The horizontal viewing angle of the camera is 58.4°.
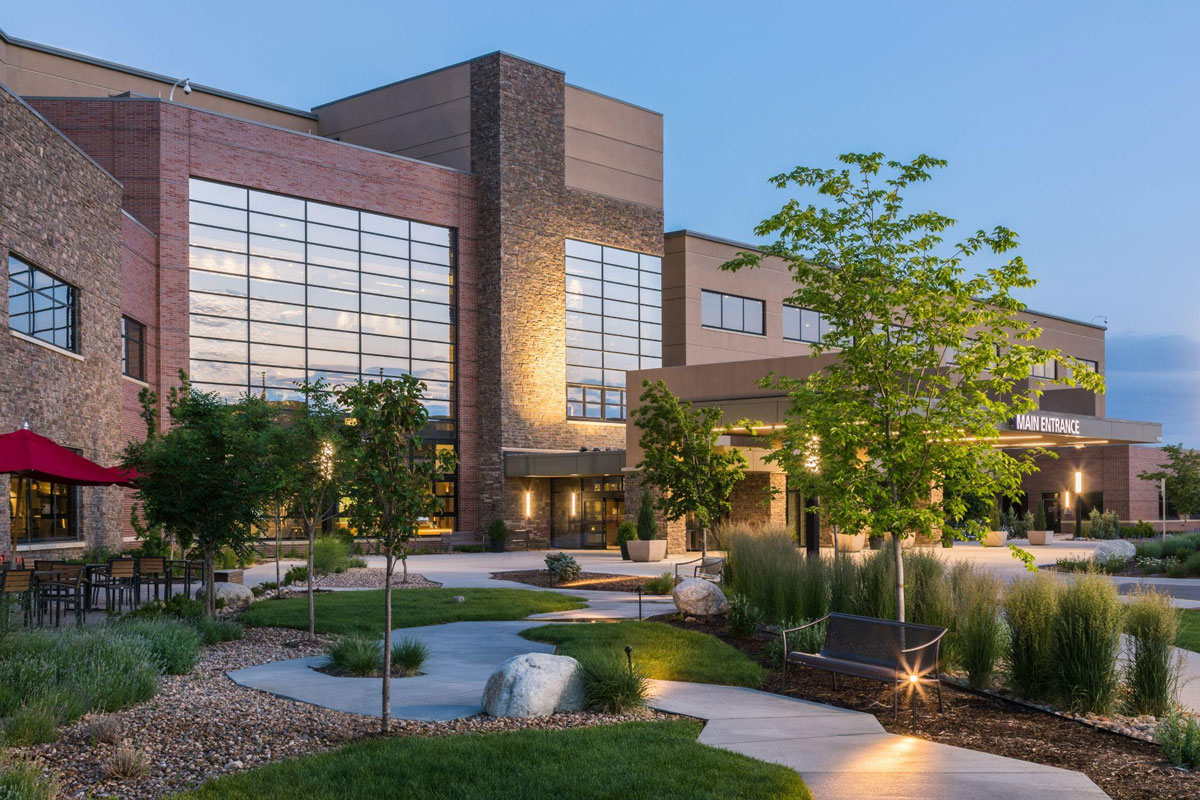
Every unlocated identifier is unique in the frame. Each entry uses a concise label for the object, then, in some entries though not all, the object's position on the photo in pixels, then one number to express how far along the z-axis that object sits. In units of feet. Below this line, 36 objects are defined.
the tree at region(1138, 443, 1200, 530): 180.24
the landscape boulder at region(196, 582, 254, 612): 61.77
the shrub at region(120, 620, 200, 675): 36.68
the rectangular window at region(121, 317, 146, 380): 111.14
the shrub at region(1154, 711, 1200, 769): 25.31
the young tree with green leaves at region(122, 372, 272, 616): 50.24
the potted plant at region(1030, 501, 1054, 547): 133.90
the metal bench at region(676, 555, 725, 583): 73.77
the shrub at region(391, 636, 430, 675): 37.40
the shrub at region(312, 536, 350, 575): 89.30
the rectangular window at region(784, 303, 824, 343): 183.01
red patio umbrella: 48.96
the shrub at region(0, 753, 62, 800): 20.17
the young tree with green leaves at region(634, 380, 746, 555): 75.56
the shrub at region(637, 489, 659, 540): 112.78
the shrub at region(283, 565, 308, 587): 78.12
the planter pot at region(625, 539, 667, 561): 111.34
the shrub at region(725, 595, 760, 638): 45.75
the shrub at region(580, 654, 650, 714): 30.45
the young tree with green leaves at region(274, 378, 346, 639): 48.37
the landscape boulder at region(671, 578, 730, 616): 51.47
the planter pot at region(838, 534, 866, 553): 112.94
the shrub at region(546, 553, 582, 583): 81.41
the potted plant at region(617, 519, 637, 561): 115.85
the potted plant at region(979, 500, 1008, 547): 130.31
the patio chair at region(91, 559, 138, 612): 58.13
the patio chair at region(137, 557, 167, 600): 60.75
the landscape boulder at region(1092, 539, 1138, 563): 87.81
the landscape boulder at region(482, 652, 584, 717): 29.86
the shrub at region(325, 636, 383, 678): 36.99
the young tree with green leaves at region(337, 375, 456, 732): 28.68
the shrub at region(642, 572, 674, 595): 69.97
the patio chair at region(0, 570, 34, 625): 48.75
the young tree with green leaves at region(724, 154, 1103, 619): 36.78
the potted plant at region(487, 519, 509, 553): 141.18
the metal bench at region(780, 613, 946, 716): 31.37
